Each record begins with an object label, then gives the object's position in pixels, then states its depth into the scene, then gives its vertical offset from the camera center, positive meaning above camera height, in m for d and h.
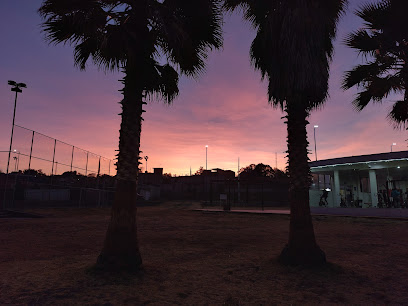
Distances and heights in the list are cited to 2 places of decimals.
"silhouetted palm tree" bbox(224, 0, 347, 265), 6.41 +2.94
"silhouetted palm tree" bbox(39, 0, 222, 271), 6.17 +3.54
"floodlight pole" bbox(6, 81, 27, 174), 23.91 +9.08
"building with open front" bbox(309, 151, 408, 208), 20.51 +2.26
